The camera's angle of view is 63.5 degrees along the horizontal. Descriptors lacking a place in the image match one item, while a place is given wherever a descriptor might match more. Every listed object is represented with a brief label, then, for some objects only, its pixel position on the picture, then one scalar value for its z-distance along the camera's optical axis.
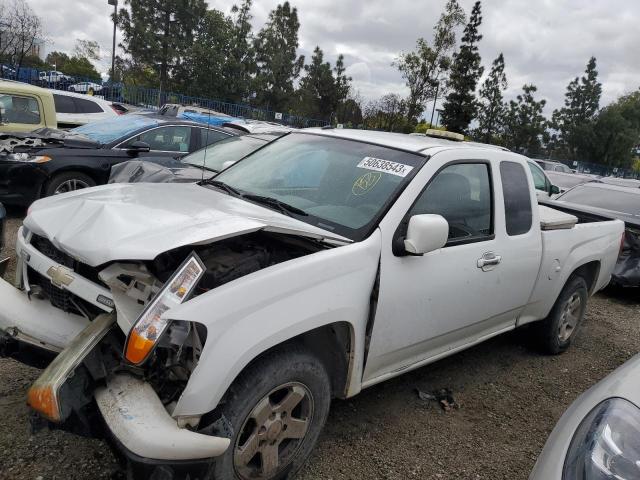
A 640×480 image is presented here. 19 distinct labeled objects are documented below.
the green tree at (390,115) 28.48
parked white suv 11.76
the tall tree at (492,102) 46.53
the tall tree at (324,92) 41.09
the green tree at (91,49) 55.47
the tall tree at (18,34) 23.67
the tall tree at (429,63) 26.52
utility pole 25.20
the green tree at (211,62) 37.16
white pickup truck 2.05
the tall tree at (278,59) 42.62
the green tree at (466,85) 35.12
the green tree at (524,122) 50.00
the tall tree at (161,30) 38.19
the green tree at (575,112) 60.09
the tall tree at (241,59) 37.91
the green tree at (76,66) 52.72
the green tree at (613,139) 55.28
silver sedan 1.67
